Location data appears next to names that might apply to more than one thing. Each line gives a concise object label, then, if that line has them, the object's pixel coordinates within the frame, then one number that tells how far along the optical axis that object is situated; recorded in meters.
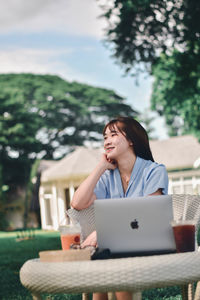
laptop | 2.03
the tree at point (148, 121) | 44.55
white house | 23.62
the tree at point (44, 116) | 30.36
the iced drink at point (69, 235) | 2.34
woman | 2.75
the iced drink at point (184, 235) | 2.08
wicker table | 1.82
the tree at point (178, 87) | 11.84
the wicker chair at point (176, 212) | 2.75
